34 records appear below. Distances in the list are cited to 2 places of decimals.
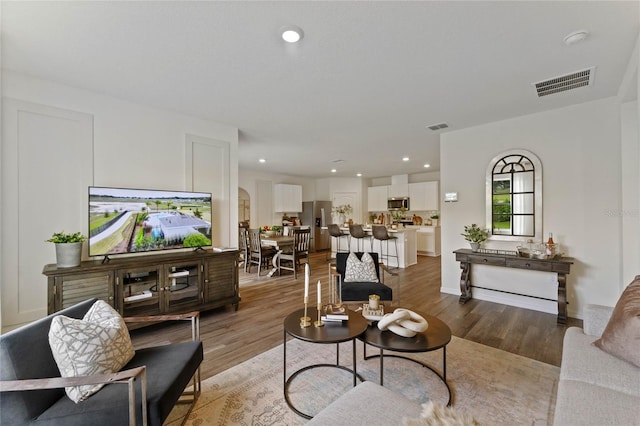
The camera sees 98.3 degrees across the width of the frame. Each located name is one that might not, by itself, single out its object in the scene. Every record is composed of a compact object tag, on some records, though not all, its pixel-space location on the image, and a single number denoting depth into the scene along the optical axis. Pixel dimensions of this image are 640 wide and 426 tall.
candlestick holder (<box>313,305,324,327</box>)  2.12
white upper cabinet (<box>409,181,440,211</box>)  8.45
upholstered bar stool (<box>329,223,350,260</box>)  7.25
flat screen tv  2.97
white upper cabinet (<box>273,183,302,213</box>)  9.07
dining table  5.82
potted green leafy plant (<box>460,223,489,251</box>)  4.12
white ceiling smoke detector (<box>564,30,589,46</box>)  2.08
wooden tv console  2.63
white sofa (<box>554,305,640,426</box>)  1.27
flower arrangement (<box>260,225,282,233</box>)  6.79
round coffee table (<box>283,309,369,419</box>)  1.91
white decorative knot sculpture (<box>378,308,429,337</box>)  1.98
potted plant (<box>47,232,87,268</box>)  2.65
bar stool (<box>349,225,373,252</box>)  6.84
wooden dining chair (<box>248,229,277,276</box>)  5.90
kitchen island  6.70
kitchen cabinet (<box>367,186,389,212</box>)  9.72
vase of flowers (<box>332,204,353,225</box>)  9.37
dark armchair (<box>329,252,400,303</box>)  3.31
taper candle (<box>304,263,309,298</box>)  2.06
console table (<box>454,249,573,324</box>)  3.38
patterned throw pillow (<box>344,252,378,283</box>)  3.62
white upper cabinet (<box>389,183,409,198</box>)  9.13
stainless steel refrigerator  9.55
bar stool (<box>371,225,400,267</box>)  6.30
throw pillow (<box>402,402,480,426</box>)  1.00
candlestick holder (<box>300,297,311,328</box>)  2.09
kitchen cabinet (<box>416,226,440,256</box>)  8.25
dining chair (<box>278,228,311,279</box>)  5.84
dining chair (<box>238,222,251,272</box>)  6.23
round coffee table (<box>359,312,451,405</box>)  1.86
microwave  9.08
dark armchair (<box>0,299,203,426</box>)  1.23
